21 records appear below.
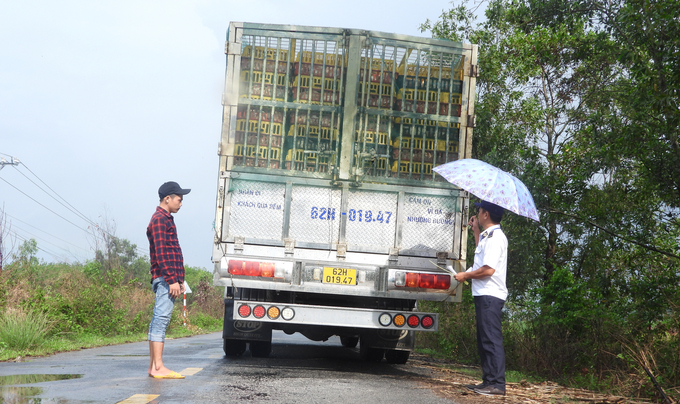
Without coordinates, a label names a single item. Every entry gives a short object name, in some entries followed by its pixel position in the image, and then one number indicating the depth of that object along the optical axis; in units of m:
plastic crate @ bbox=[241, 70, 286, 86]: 7.60
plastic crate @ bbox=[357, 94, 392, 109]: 7.63
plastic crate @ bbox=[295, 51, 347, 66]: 7.64
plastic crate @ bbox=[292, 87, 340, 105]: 7.62
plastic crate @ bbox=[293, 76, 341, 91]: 7.64
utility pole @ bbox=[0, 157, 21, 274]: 50.75
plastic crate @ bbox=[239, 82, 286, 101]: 7.57
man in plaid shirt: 6.20
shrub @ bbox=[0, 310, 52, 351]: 10.02
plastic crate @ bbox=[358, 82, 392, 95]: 7.65
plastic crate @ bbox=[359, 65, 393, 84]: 7.65
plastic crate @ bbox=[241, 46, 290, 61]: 7.62
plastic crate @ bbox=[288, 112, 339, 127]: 7.61
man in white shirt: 6.02
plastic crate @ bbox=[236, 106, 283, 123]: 7.55
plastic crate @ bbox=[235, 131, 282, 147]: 7.52
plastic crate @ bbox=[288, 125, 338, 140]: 7.61
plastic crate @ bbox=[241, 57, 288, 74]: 7.60
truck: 7.33
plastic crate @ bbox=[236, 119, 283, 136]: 7.54
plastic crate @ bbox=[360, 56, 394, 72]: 7.66
